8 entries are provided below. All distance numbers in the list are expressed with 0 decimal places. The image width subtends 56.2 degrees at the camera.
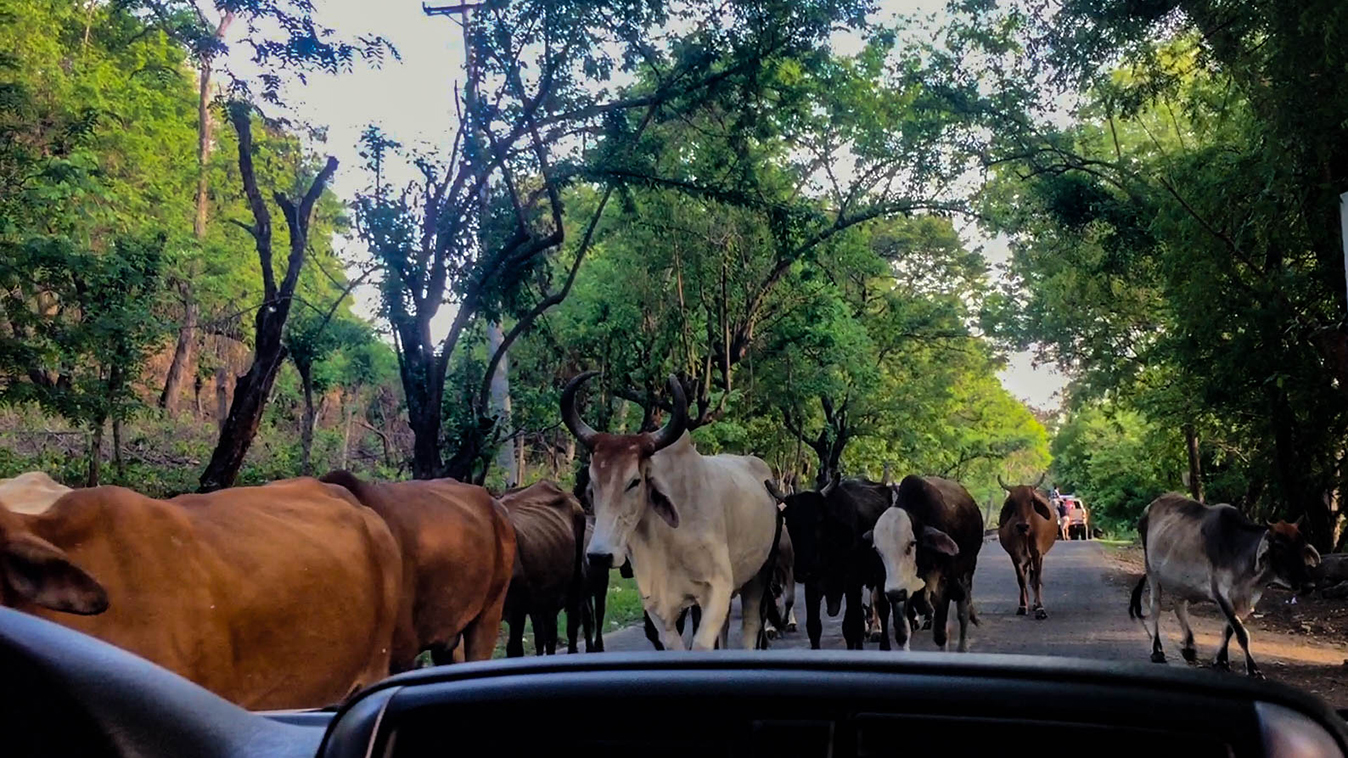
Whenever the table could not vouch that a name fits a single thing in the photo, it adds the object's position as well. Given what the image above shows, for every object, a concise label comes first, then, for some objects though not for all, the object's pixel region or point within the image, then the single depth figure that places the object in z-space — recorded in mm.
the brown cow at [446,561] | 6465
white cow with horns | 8047
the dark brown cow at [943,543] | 9898
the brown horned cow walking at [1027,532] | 15578
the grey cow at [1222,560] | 10828
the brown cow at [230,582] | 4078
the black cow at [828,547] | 10164
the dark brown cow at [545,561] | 9695
